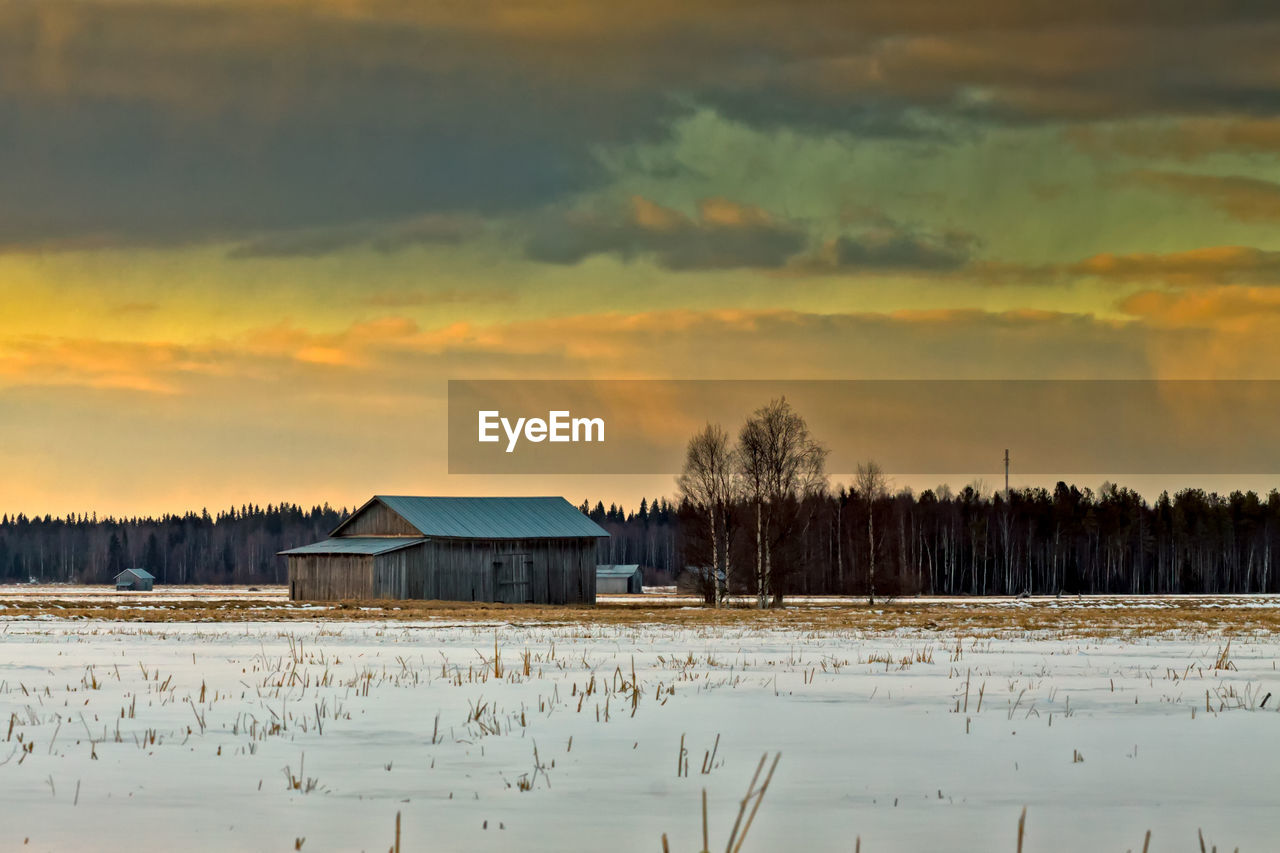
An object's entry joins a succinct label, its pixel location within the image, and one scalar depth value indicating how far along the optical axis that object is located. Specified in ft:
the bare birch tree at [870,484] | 281.66
